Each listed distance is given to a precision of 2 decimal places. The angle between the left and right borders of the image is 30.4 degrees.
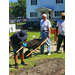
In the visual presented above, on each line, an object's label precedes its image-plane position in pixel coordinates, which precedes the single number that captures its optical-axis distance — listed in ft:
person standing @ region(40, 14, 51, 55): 18.66
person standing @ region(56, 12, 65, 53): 19.01
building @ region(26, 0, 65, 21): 80.59
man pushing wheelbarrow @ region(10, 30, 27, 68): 14.02
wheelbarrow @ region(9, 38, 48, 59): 17.70
